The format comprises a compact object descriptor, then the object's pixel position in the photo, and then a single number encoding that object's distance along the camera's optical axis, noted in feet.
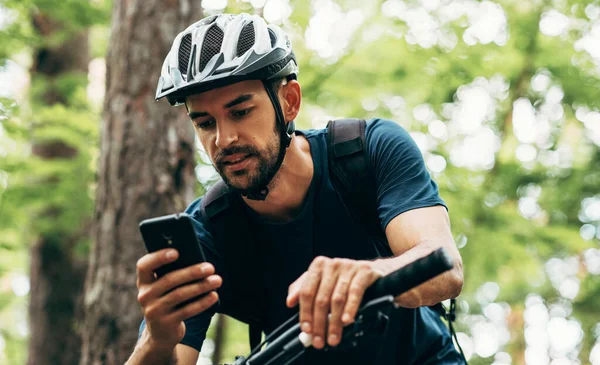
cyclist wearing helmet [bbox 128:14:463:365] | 9.75
